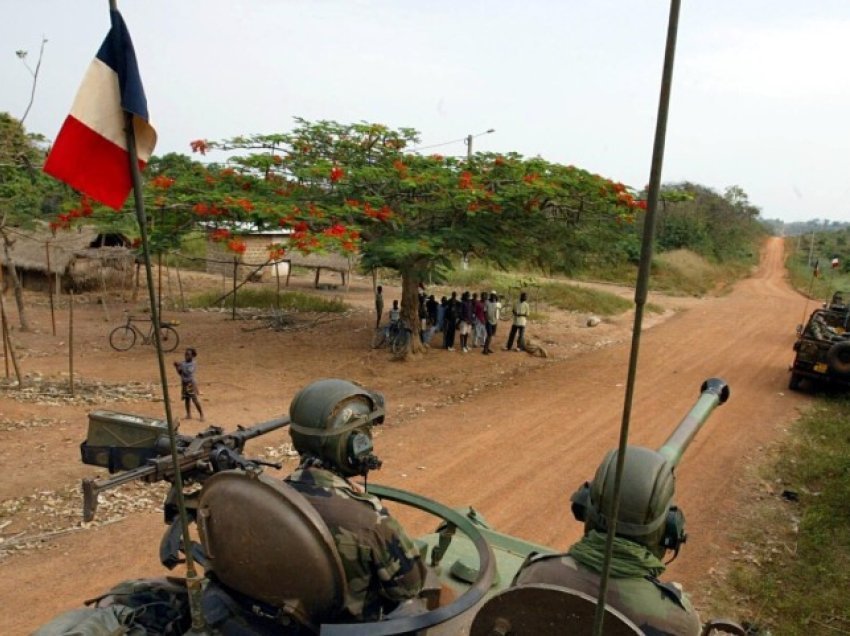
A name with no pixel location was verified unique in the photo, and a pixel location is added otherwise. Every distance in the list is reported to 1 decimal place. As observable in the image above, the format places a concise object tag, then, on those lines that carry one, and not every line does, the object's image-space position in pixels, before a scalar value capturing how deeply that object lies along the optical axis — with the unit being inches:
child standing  393.1
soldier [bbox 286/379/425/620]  106.8
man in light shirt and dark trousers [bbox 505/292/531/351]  619.5
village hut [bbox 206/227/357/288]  1020.9
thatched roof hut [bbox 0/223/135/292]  858.8
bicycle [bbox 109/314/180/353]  606.4
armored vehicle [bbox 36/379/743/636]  82.7
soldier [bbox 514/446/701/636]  93.7
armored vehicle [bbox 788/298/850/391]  478.6
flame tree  509.7
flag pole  81.0
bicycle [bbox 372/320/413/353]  584.4
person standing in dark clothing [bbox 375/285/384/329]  671.8
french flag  85.5
